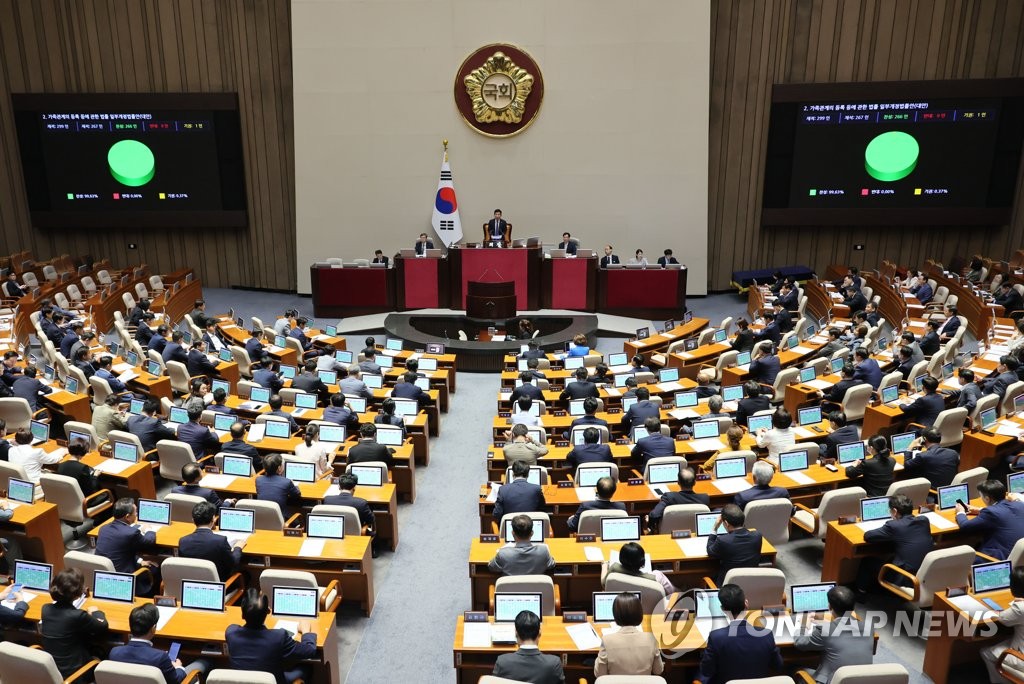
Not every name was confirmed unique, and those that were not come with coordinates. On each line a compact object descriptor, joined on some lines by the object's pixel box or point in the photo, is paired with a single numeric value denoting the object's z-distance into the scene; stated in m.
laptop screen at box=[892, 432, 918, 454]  8.45
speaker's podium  16.03
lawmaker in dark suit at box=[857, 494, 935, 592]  6.35
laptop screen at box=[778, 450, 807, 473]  7.93
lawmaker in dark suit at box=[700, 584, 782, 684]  4.92
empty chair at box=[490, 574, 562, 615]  5.59
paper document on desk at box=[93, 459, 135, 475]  8.12
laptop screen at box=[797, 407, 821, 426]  9.44
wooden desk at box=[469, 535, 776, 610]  6.26
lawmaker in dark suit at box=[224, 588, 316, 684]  5.07
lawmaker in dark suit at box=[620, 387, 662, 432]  9.52
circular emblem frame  18.17
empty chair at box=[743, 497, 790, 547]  6.95
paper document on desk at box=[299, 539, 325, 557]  6.41
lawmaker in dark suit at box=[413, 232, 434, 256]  18.08
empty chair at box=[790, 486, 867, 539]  7.09
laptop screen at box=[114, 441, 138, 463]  8.45
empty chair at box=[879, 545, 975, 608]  5.94
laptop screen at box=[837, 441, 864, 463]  8.27
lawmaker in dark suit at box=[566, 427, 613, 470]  8.06
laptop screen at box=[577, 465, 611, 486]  7.76
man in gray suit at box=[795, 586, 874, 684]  5.00
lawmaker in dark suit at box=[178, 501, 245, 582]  6.28
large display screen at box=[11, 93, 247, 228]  19.39
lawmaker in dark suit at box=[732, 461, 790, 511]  7.03
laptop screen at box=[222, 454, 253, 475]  8.05
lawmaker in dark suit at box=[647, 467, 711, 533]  6.97
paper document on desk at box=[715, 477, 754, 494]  7.47
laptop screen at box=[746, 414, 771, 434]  9.27
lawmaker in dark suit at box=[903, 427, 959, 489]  7.77
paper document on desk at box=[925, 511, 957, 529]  6.71
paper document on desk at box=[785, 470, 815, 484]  7.69
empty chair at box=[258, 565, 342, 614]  5.66
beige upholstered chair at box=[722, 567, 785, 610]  5.57
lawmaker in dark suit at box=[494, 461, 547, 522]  7.05
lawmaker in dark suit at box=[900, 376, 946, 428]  9.41
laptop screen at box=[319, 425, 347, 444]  9.10
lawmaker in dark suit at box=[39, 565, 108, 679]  5.21
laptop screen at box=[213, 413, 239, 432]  9.56
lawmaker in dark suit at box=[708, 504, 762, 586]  6.07
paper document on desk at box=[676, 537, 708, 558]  6.27
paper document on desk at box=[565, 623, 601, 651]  5.21
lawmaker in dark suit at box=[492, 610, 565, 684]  4.78
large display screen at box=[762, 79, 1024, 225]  18.00
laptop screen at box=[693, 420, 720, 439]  9.02
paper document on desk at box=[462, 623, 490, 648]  5.28
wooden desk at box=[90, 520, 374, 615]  6.42
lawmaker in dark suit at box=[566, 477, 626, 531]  6.86
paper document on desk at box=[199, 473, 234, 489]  7.74
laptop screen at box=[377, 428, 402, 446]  8.95
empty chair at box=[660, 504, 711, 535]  6.79
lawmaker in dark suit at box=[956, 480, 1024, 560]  6.34
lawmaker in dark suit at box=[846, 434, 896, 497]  7.55
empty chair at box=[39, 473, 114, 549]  7.52
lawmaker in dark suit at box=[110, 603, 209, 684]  4.89
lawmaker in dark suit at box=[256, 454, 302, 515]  7.34
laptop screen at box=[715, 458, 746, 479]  7.82
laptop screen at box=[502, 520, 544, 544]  6.53
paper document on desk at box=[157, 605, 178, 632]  5.52
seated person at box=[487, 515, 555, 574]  6.05
